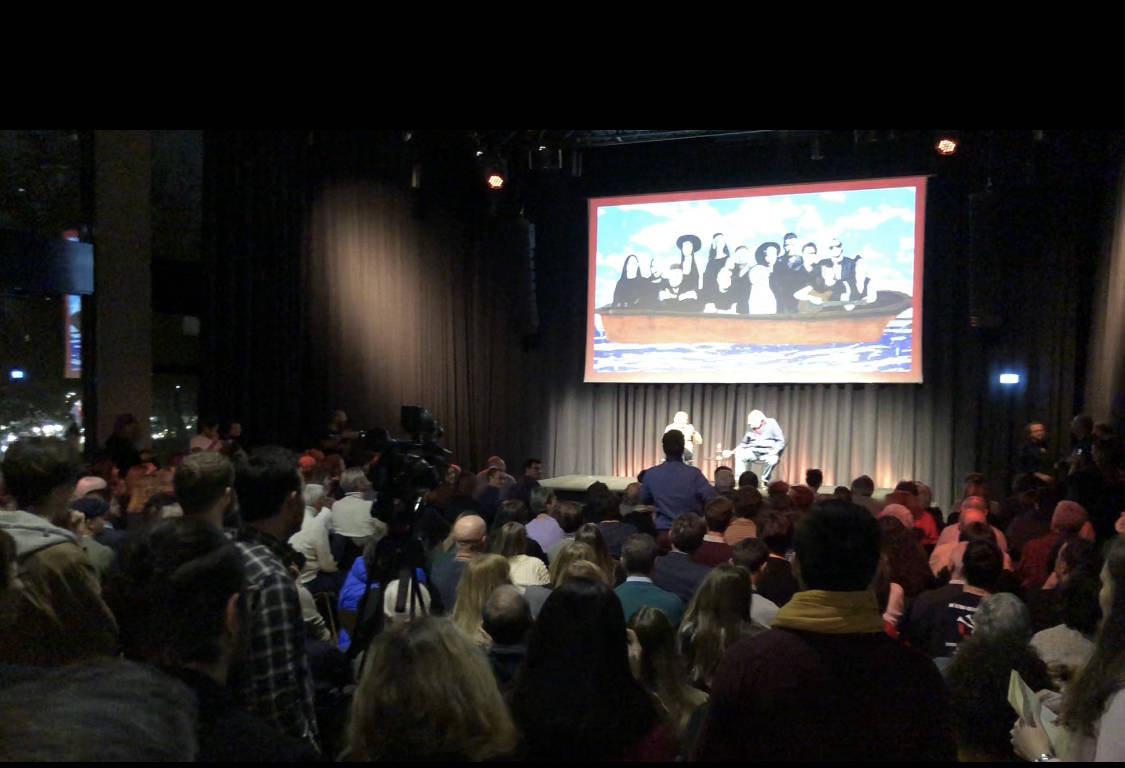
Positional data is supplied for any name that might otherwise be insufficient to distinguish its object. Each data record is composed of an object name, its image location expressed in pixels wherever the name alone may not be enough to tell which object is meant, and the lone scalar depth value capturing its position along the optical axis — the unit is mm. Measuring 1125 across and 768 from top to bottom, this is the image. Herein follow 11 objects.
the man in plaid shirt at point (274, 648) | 1944
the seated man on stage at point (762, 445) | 11469
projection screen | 11469
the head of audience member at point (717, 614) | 2811
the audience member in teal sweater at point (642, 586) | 3273
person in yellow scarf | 1556
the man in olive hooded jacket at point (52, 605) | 2141
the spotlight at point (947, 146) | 9484
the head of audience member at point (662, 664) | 2557
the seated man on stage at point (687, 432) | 11664
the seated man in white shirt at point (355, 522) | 4895
